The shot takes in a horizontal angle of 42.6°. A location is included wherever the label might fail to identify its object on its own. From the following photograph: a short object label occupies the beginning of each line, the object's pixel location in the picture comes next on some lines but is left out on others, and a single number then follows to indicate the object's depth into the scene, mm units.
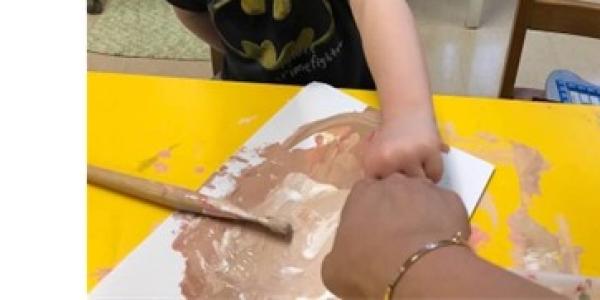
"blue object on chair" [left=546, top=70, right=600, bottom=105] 1126
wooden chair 951
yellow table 614
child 658
